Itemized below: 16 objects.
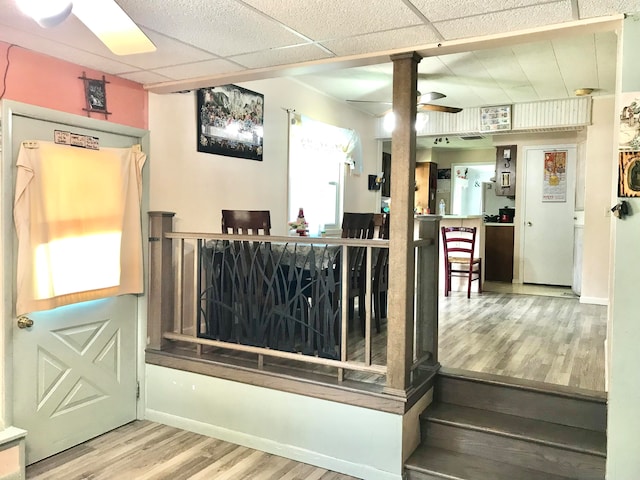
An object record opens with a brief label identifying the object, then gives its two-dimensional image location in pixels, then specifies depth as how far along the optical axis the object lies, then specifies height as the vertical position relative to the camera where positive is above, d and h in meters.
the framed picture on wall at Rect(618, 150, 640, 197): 2.21 +0.19
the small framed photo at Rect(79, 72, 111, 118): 3.08 +0.72
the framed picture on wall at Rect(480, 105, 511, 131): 6.26 +1.22
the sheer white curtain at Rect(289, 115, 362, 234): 5.61 +0.58
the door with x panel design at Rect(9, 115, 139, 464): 2.79 -0.95
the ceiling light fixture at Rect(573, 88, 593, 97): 5.41 +1.36
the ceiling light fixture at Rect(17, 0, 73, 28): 1.58 +0.64
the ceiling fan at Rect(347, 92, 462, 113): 4.84 +1.13
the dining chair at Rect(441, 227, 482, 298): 6.05 -0.46
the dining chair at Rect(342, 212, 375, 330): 3.85 -0.30
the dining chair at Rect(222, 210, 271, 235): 3.72 -0.06
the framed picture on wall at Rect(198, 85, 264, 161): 4.17 +0.81
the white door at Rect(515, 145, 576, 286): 6.91 -0.04
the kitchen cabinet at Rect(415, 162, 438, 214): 9.54 +0.61
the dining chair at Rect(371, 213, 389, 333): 4.27 -0.58
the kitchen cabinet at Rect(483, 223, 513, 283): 7.52 -0.55
